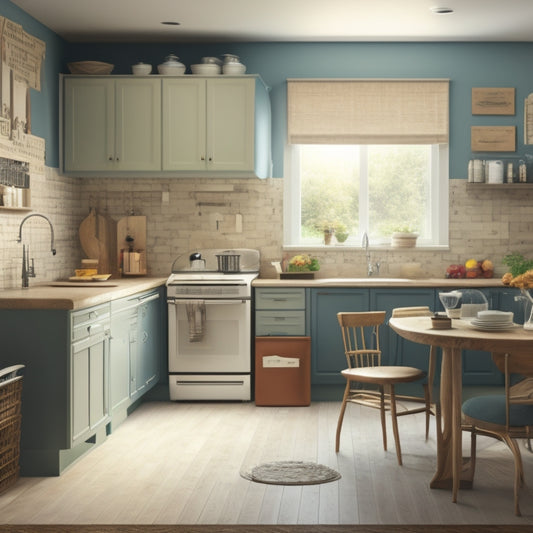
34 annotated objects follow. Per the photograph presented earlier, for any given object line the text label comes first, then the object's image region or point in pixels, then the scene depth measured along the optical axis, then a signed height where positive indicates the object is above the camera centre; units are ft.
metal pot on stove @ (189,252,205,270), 22.06 -0.51
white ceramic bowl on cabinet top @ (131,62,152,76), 21.09 +4.67
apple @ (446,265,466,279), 21.53 -0.76
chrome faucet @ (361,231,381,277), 22.05 -0.48
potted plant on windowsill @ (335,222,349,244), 22.25 +0.32
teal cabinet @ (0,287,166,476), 14.05 -2.48
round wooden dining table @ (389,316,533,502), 11.91 -1.84
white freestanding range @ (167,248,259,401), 20.04 -2.43
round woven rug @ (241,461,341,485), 13.80 -4.17
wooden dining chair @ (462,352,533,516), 11.84 -2.66
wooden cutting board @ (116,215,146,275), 22.40 +0.37
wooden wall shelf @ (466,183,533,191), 21.40 +1.59
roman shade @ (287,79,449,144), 22.02 +3.74
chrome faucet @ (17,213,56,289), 17.36 -0.50
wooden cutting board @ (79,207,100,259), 22.15 +0.16
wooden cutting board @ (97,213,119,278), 22.17 -0.06
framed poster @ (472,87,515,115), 21.99 +4.02
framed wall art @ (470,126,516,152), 21.99 +2.90
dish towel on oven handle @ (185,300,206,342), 20.01 -1.86
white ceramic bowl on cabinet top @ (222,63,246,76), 20.92 +4.64
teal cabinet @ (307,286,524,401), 20.43 -2.33
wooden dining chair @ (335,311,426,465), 15.03 -2.58
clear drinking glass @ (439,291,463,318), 13.83 -1.04
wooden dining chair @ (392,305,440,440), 16.46 -1.53
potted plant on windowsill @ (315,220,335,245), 22.34 +0.35
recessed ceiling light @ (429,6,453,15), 18.75 +5.61
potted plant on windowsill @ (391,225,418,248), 21.99 +0.15
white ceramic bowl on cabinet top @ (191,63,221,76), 20.89 +4.63
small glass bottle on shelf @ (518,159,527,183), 21.42 +1.91
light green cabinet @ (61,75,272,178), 20.84 +3.14
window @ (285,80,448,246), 22.03 +2.40
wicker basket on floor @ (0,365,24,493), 13.08 -3.09
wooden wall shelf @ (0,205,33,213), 16.91 +0.75
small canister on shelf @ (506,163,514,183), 21.39 +1.92
